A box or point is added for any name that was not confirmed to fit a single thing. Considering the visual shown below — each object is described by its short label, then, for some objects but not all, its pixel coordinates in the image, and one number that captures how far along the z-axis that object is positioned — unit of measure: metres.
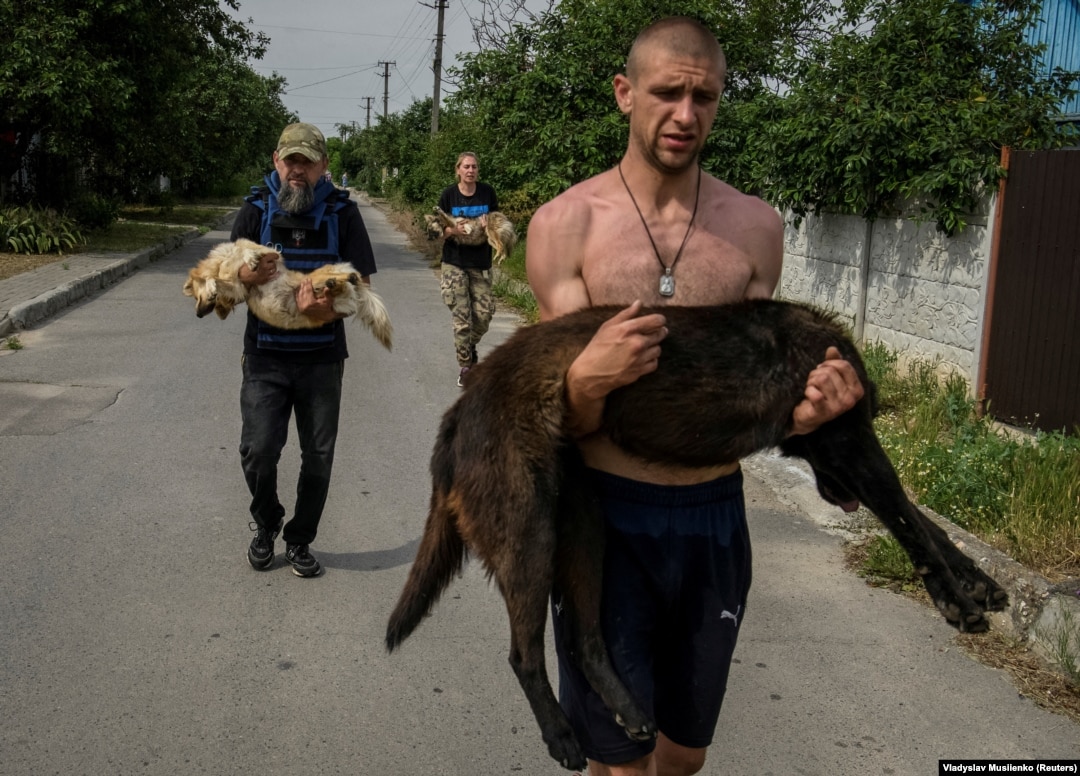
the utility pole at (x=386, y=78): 75.62
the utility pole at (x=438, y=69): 38.53
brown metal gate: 7.23
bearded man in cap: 5.03
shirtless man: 2.49
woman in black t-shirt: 10.02
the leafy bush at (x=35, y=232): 18.77
